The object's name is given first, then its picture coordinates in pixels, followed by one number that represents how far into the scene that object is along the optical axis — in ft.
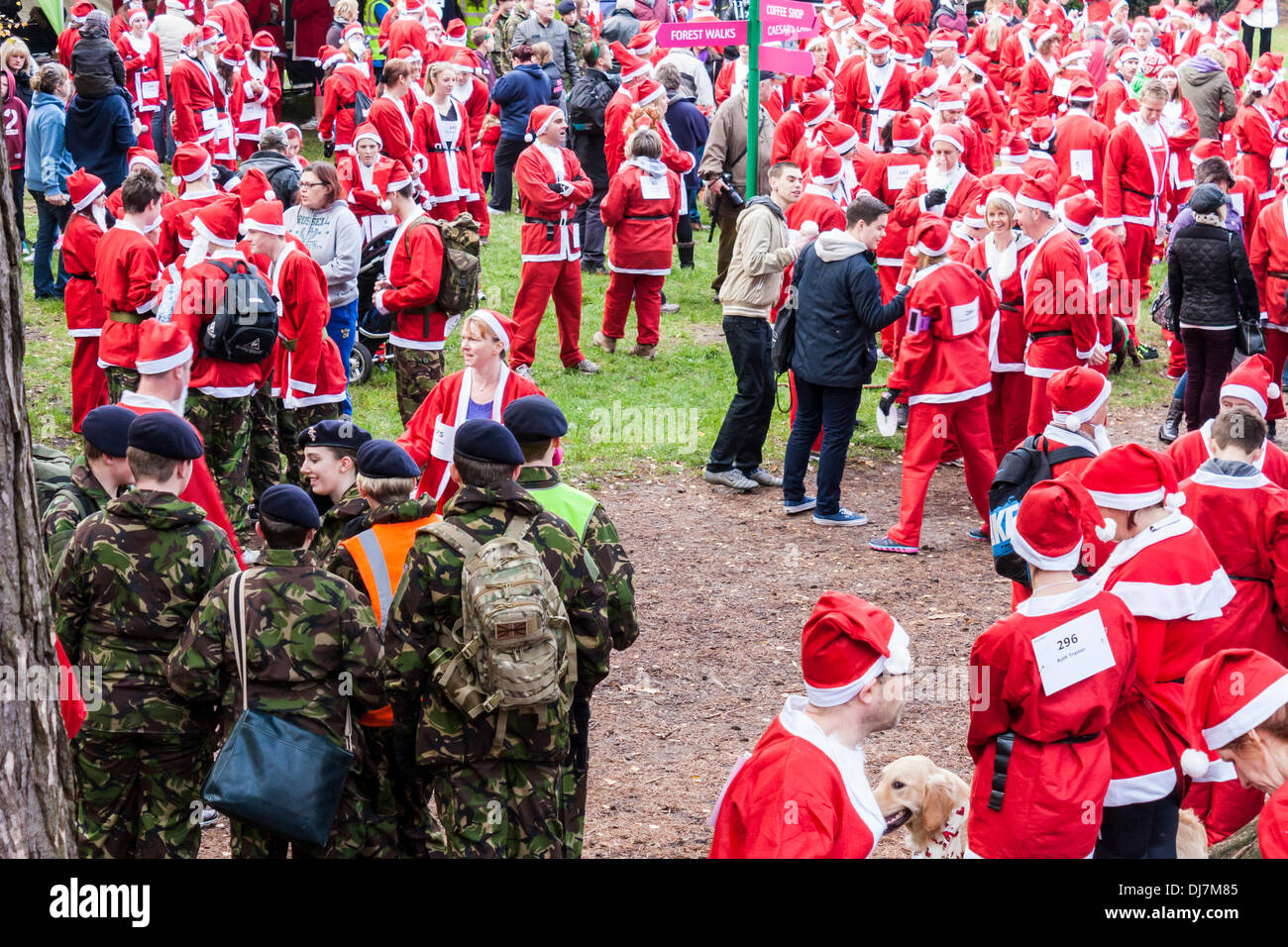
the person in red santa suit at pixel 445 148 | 44.27
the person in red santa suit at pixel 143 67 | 59.11
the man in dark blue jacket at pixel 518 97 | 52.54
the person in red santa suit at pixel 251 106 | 56.80
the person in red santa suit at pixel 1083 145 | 45.75
